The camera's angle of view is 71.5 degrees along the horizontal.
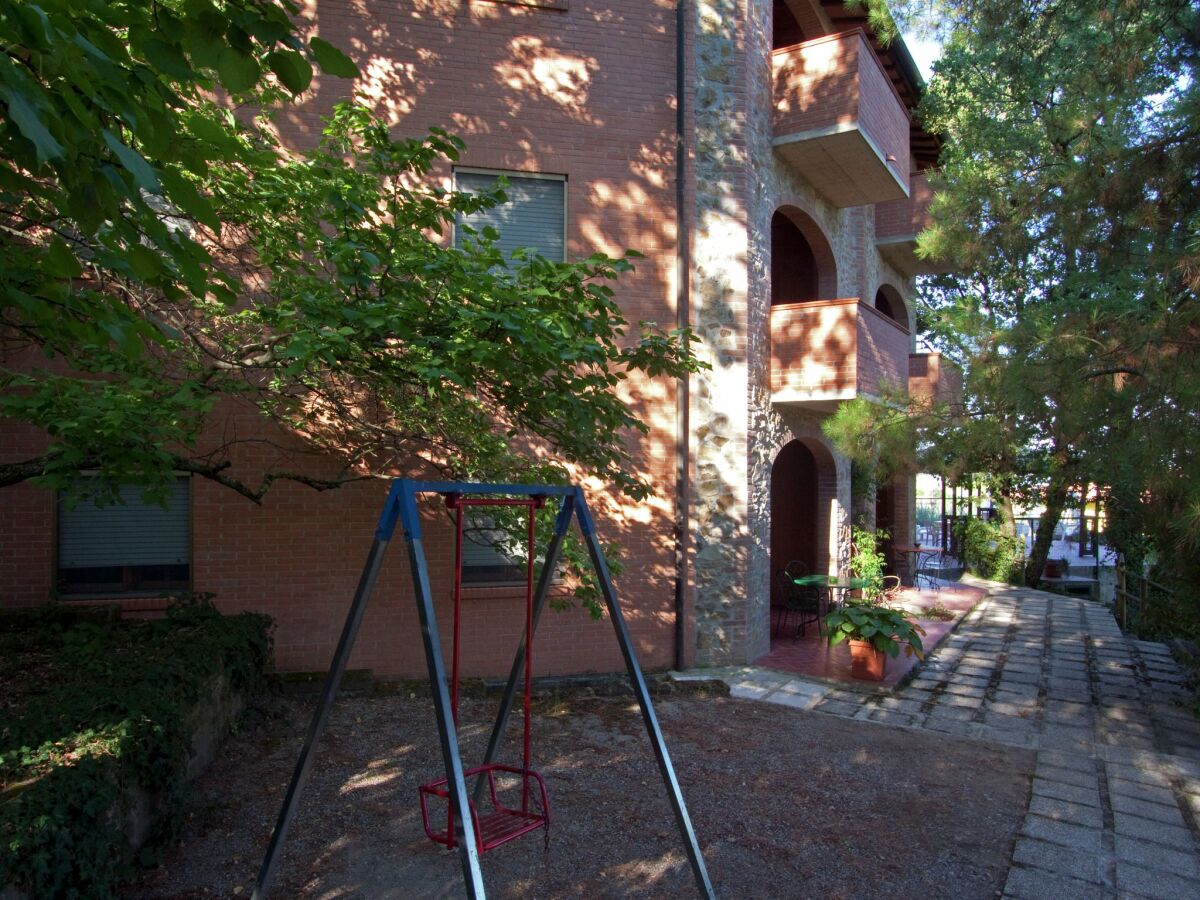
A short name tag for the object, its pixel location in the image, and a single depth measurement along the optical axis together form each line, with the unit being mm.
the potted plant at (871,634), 8383
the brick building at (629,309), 7703
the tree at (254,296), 2195
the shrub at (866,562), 11672
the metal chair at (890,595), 12166
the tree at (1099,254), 5867
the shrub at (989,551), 19359
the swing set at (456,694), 3045
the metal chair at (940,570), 16312
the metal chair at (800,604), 11273
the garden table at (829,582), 9766
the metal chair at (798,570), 12625
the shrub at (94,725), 3209
